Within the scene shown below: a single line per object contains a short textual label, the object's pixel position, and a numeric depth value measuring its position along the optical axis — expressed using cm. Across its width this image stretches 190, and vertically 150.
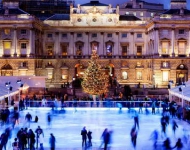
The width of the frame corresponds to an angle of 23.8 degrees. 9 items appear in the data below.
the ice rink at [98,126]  2566
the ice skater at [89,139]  2468
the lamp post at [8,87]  4194
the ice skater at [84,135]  2450
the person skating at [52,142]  2286
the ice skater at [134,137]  2434
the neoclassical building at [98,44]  6825
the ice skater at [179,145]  2213
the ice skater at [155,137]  2442
